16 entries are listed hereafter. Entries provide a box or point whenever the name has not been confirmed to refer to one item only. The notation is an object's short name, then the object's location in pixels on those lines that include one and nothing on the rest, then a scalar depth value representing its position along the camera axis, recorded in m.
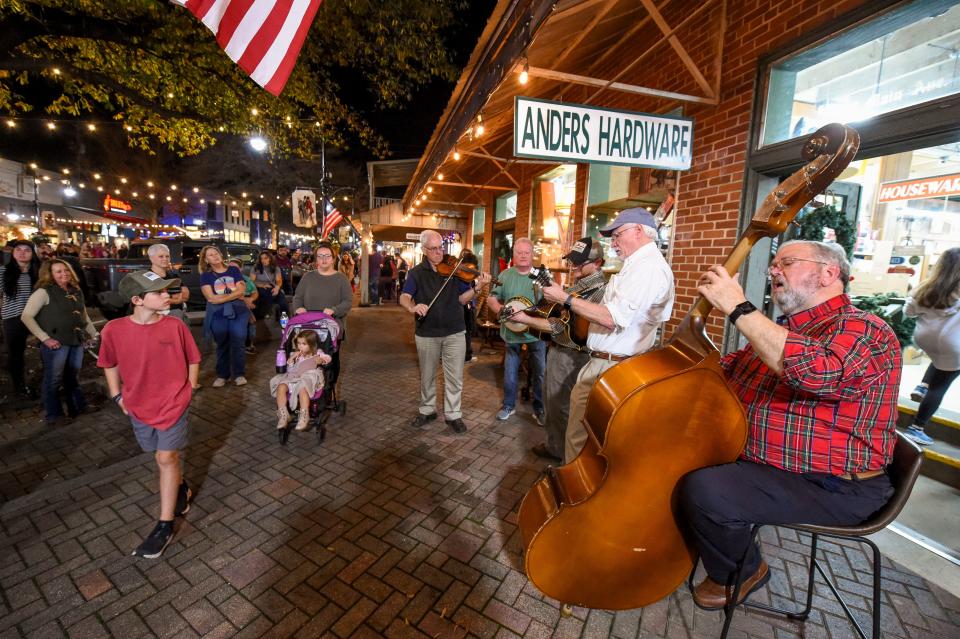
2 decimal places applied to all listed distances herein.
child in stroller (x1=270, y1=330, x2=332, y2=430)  4.08
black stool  1.67
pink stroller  4.23
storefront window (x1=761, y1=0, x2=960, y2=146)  2.82
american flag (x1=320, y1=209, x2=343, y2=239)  13.92
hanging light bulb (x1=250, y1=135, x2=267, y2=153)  9.66
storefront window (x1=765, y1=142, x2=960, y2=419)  4.69
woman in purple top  5.63
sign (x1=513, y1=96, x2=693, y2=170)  3.46
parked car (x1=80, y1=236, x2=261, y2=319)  8.84
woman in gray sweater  4.96
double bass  1.71
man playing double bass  1.58
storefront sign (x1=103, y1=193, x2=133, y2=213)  27.64
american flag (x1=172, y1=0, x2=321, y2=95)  2.30
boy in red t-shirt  2.61
